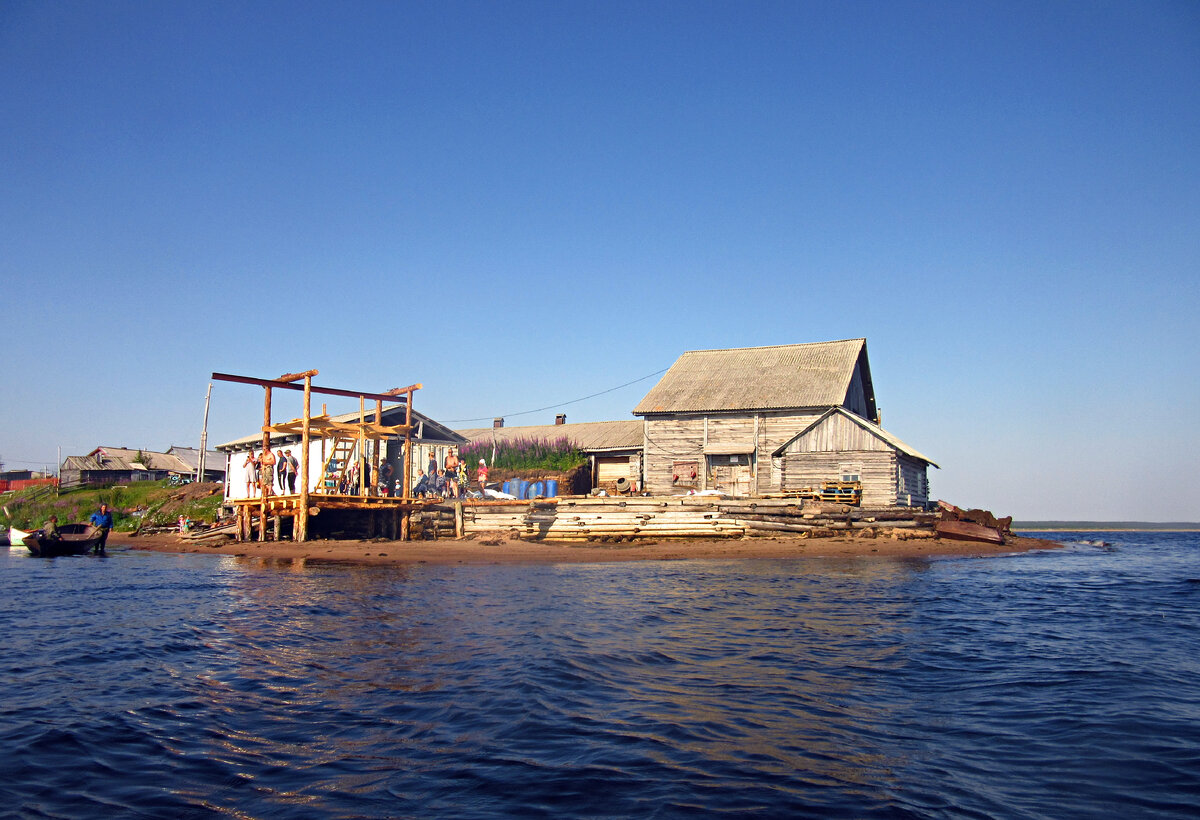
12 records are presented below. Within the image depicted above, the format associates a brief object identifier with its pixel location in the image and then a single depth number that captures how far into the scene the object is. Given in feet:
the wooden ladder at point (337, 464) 101.30
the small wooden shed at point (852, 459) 99.96
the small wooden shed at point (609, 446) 136.15
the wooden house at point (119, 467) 213.46
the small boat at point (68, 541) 95.09
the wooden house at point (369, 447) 111.14
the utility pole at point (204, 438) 172.24
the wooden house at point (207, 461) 211.82
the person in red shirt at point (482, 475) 119.76
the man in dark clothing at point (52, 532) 94.53
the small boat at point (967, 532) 92.79
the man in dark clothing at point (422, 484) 115.55
